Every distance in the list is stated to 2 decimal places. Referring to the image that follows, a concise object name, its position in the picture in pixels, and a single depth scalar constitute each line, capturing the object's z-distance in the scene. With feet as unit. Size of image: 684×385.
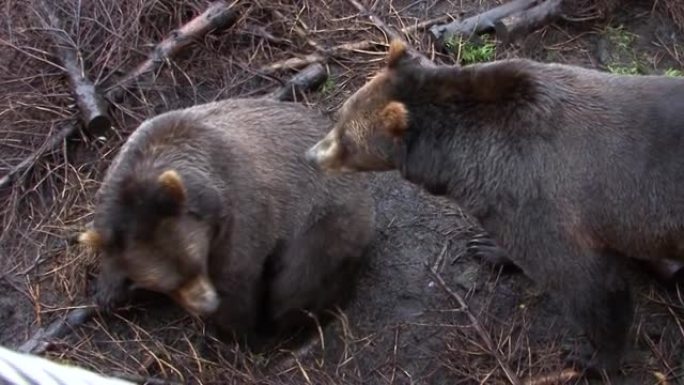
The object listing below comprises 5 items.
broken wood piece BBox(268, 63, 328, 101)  22.19
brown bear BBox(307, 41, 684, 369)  15.52
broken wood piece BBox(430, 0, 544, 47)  22.91
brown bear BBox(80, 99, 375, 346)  15.26
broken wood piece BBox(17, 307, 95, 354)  19.11
